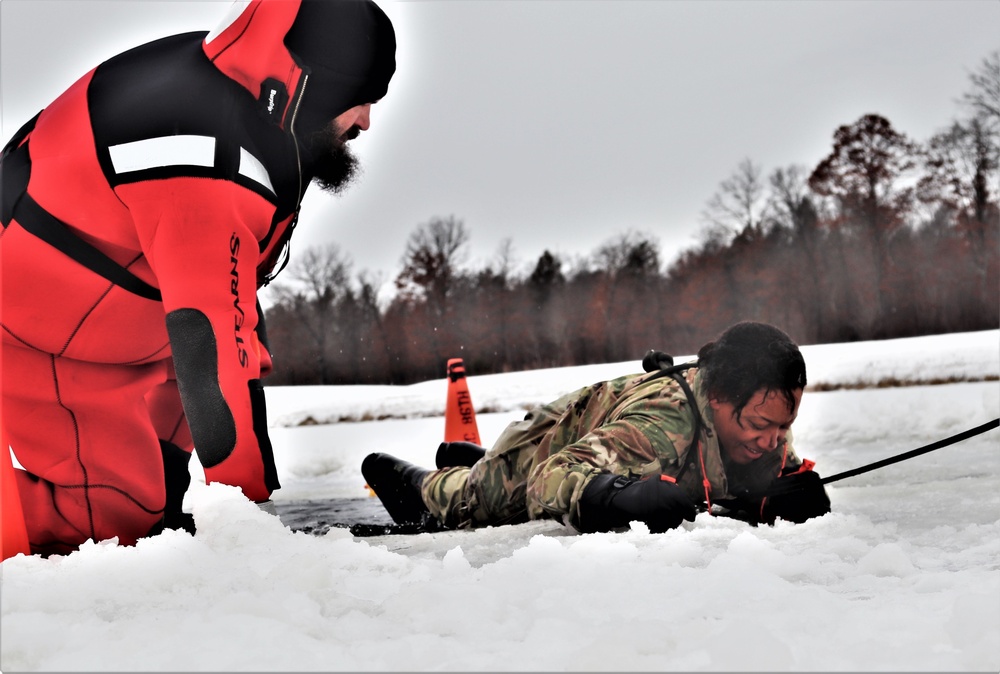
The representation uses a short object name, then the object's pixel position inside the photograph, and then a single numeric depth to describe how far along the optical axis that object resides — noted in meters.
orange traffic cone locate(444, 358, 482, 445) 5.29
